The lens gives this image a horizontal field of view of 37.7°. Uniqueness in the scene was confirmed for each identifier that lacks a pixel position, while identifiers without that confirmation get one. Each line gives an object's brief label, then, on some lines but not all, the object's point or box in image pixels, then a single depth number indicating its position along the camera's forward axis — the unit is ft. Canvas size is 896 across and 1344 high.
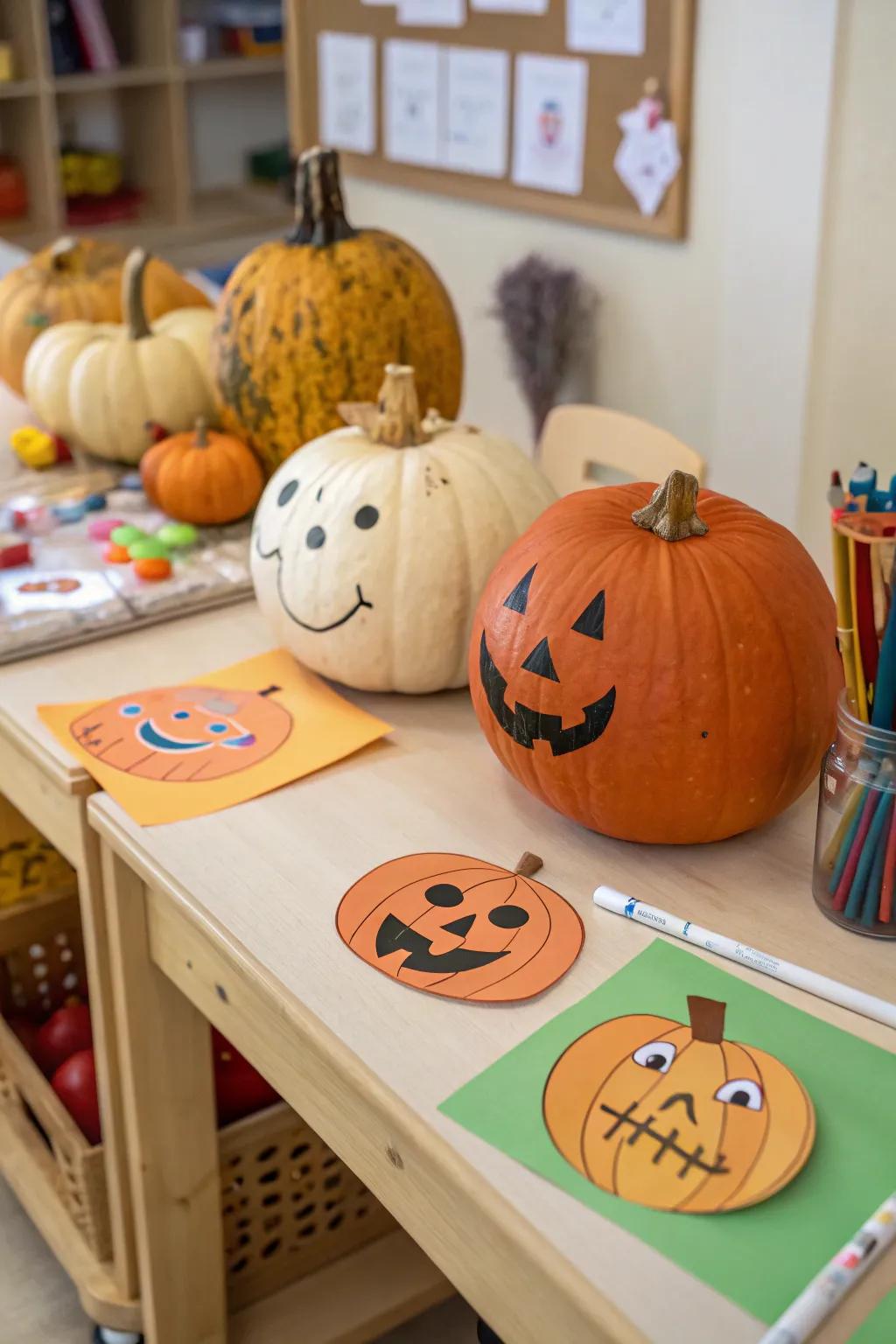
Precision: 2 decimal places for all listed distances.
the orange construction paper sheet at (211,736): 3.14
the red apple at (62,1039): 4.83
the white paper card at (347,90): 11.66
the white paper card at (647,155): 9.24
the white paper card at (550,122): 9.88
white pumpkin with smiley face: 3.36
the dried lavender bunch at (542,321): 10.22
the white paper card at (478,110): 10.48
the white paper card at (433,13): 10.55
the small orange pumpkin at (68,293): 5.41
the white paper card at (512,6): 9.87
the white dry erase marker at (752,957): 2.39
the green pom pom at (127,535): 4.44
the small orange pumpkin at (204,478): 4.53
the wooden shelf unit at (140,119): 12.46
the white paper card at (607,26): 9.18
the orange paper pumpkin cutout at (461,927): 2.50
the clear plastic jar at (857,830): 2.46
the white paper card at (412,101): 11.05
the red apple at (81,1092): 4.51
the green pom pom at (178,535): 4.46
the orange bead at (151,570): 4.20
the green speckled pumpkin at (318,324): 4.36
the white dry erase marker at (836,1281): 1.80
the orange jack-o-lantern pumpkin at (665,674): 2.71
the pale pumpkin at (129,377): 4.83
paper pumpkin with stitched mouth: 2.06
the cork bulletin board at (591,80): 9.06
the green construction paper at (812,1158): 1.93
